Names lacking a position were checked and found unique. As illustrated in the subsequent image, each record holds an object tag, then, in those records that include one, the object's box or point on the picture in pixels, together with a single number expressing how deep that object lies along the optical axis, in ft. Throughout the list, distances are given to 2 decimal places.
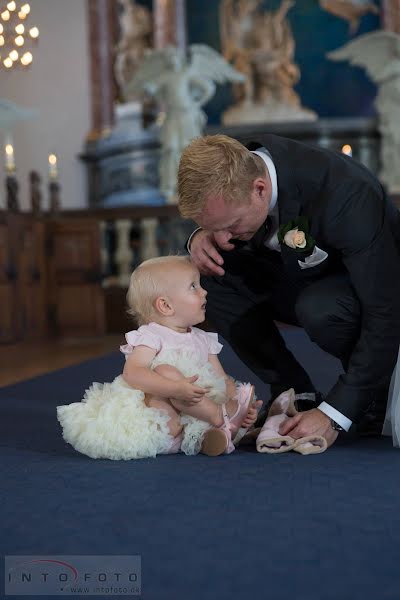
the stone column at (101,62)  34.86
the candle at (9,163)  23.76
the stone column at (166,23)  34.50
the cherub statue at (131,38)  34.55
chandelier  18.28
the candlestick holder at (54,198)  25.93
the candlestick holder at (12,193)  23.67
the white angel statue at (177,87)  30.22
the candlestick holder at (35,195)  24.95
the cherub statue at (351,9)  34.88
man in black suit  7.47
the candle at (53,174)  26.12
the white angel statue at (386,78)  31.07
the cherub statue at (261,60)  35.01
